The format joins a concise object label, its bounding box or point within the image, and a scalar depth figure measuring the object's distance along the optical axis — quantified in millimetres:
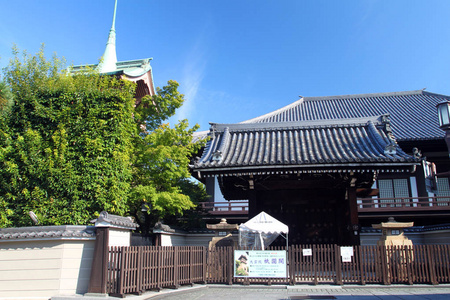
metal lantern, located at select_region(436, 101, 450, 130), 7238
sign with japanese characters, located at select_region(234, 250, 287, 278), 10922
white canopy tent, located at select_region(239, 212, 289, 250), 11242
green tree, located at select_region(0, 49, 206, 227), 10336
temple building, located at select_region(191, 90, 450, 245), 11164
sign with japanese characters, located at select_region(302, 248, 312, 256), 10836
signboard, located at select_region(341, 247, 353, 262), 10798
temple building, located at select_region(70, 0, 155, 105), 24609
